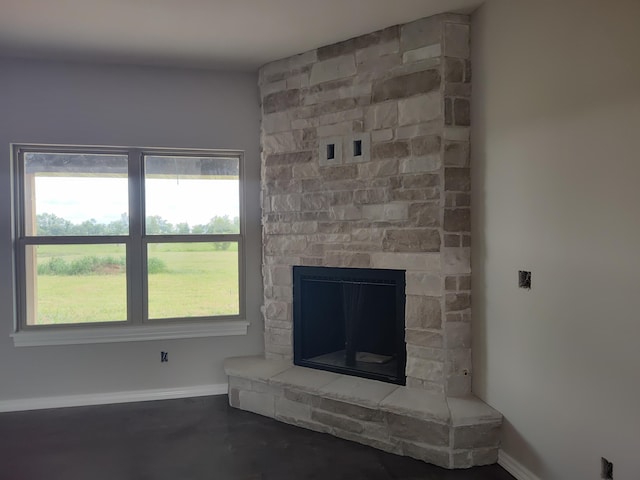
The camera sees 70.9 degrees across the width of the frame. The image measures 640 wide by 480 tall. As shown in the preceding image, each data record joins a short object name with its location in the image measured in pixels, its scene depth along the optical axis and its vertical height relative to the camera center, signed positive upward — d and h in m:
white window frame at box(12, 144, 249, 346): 3.76 -0.31
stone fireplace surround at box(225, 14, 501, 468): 2.97 +0.14
